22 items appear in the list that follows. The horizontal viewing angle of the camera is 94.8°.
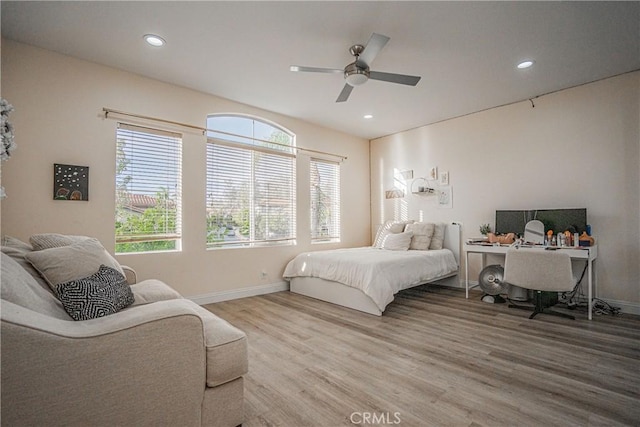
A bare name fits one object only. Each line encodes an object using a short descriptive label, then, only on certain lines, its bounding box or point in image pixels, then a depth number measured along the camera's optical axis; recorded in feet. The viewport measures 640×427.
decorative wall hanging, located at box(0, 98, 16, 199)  6.50
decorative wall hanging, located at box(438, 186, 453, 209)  16.02
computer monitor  11.75
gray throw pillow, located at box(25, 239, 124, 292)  5.74
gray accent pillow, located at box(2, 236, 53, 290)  5.75
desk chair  9.58
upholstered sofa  3.13
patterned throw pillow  5.09
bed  11.19
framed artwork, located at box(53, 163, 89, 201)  9.37
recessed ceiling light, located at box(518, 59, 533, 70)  10.16
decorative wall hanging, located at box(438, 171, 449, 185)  16.13
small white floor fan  12.72
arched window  13.16
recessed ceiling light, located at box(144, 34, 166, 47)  8.70
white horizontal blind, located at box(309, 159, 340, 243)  16.92
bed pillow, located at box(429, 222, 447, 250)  15.47
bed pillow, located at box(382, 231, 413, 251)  15.28
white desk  10.40
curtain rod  10.38
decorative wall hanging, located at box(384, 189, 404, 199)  18.16
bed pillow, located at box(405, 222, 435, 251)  15.24
